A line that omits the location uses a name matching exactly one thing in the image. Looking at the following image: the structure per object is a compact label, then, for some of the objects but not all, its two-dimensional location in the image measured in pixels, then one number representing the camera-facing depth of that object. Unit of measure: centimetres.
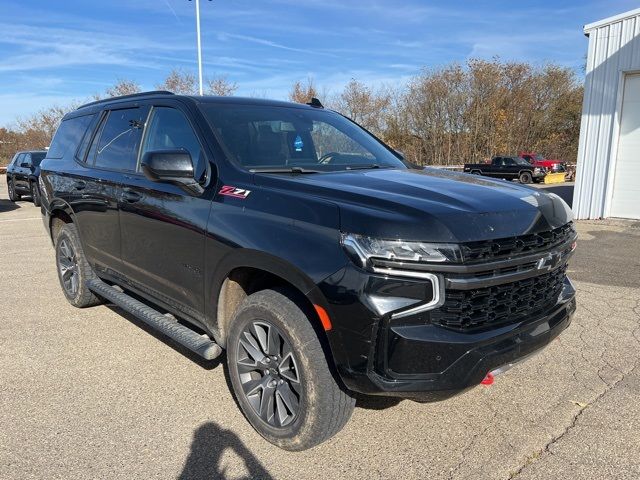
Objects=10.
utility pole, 2439
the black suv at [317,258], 234
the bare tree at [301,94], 3550
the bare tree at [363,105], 3788
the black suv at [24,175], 1538
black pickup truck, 2886
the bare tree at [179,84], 3284
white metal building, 1118
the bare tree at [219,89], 3171
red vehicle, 2986
